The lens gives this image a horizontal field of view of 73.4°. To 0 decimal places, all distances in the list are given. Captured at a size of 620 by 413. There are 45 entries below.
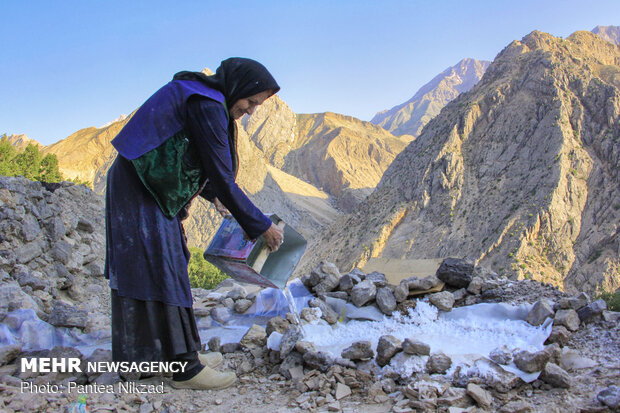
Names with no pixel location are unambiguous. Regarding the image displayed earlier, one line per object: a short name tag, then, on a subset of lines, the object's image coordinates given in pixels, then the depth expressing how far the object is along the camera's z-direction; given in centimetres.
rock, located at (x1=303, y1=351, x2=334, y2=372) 227
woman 190
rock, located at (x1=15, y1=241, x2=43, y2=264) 498
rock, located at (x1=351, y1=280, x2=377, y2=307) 304
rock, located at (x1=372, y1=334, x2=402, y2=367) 222
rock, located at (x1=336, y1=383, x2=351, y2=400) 204
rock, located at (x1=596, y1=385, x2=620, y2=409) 163
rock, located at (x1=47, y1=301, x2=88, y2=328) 288
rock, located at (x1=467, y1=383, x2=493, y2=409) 181
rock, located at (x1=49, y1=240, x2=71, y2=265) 549
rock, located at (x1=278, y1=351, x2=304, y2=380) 236
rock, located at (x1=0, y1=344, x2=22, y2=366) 230
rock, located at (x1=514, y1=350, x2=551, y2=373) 197
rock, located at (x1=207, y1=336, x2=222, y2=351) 273
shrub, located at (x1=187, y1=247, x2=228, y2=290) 1119
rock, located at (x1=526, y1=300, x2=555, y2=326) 255
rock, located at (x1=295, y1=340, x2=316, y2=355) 235
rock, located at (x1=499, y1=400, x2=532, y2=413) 175
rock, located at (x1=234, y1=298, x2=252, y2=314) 342
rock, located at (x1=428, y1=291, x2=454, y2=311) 288
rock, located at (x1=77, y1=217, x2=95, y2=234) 659
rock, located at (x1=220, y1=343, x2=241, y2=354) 271
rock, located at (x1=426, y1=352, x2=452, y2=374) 207
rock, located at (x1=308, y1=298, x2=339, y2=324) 296
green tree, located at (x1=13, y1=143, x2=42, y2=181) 1582
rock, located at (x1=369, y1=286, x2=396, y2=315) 296
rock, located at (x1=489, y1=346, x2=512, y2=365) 205
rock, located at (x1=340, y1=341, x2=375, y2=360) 227
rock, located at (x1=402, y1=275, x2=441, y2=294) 316
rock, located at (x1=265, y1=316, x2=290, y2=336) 279
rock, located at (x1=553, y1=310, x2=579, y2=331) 247
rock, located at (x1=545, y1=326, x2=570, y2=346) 236
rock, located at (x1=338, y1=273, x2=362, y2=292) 332
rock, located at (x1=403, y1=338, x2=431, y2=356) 218
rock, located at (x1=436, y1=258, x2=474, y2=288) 319
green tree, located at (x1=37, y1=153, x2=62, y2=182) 1689
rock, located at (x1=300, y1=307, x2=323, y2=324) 290
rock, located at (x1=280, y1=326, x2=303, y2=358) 244
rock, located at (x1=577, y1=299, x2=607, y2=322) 250
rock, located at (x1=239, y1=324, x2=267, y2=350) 272
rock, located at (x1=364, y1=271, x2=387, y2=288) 330
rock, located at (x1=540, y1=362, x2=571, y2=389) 189
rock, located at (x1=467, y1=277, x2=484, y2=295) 312
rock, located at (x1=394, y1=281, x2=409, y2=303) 306
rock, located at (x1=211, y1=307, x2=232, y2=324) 330
